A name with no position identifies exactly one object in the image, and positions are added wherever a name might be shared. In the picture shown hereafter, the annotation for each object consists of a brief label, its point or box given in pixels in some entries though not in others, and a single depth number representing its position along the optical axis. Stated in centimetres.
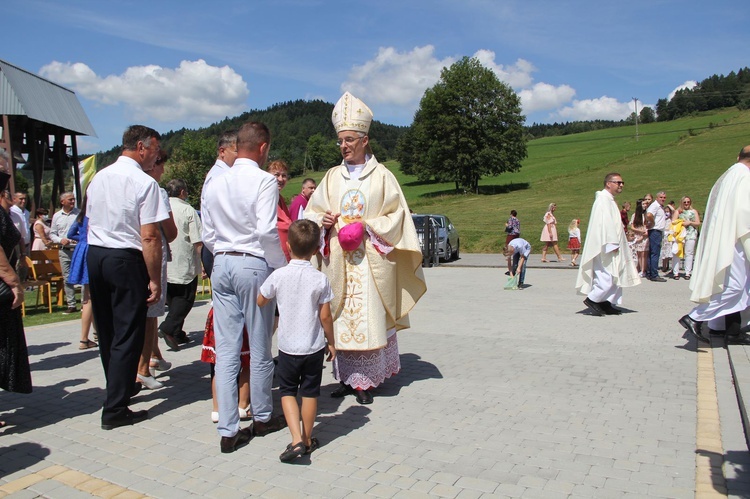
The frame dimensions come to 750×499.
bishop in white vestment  548
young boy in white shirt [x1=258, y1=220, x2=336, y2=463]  420
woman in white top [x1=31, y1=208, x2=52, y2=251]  1352
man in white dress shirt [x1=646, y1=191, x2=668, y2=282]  1541
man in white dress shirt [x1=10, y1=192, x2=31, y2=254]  1049
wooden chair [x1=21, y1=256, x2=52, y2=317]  1107
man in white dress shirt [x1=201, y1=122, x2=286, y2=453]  431
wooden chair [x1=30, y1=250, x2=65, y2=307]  1171
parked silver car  2241
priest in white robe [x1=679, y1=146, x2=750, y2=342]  704
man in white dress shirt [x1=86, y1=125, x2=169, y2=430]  475
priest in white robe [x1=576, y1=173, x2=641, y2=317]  962
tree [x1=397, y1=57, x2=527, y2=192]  5925
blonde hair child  2130
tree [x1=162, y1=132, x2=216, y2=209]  6122
